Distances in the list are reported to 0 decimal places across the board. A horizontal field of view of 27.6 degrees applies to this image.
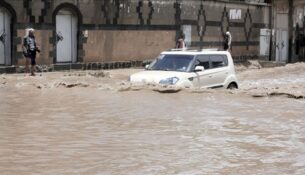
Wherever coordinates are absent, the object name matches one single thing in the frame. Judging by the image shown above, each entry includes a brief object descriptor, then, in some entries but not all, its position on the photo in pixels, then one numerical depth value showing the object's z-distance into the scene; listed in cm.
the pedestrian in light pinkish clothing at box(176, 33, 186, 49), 2480
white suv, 1393
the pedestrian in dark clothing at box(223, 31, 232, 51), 2852
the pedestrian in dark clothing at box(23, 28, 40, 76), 1908
